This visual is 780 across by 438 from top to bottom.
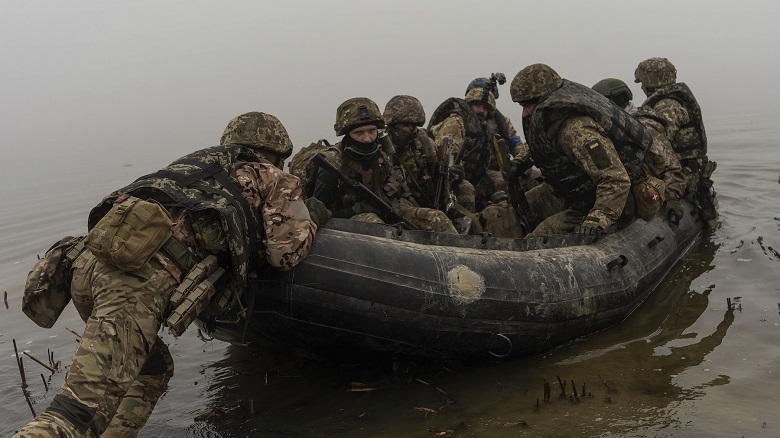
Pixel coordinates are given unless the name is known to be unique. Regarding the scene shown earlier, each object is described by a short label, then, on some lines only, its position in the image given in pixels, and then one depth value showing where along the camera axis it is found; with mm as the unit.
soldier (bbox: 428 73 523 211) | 7898
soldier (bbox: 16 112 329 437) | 3453
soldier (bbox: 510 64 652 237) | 5707
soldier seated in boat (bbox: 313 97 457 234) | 5727
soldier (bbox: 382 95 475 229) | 6672
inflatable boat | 4434
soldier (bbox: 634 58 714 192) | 7559
